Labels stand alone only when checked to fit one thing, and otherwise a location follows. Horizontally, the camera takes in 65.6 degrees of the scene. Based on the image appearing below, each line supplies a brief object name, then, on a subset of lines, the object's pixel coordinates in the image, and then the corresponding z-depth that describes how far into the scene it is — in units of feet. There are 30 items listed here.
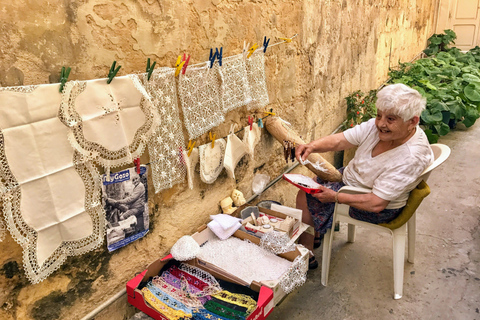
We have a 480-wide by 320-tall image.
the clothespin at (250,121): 9.99
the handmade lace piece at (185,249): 7.58
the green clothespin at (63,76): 5.27
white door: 37.83
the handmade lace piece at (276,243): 8.11
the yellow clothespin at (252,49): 9.10
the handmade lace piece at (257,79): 9.48
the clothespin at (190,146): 7.91
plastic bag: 10.85
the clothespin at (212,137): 8.53
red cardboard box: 6.59
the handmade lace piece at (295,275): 7.25
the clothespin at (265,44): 9.84
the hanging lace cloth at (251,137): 9.89
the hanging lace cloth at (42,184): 4.89
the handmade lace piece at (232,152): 9.08
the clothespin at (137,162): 6.71
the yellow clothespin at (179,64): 7.16
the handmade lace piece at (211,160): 8.41
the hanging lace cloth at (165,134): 6.85
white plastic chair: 8.47
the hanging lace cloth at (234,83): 8.53
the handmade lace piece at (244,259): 7.66
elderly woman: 7.82
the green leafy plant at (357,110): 16.88
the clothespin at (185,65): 7.18
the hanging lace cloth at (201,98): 7.55
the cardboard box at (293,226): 8.80
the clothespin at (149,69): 6.41
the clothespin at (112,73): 5.78
